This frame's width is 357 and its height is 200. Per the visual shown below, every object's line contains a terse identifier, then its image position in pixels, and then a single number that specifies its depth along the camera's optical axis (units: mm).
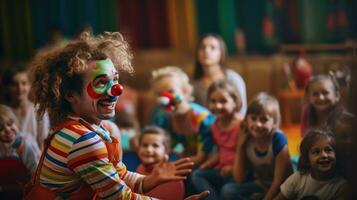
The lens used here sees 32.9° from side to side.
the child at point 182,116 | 3002
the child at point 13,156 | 2508
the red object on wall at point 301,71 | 4020
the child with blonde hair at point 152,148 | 2692
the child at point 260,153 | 2467
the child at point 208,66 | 3543
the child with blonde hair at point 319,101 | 2623
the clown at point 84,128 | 1882
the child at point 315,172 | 2156
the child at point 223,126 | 2715
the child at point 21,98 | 2884
